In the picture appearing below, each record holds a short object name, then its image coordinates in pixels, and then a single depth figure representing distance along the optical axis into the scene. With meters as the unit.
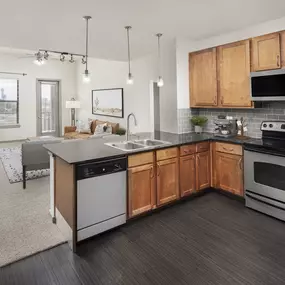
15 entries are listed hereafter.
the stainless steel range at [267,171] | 3.02
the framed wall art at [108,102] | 7.07
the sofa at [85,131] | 7.17
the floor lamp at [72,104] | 9.22
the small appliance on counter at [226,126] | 4.05
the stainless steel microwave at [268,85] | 3.14
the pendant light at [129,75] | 3.54
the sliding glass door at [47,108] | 9.56
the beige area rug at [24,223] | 2.54
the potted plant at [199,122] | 4.41
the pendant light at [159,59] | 3.78
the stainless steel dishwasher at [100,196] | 2.54
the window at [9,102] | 8.75
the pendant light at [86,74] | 3.12
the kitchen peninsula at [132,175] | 2.56
